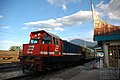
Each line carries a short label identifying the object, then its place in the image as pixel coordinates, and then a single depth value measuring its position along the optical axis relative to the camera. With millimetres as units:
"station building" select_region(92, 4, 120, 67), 16984
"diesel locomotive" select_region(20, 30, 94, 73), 13242
